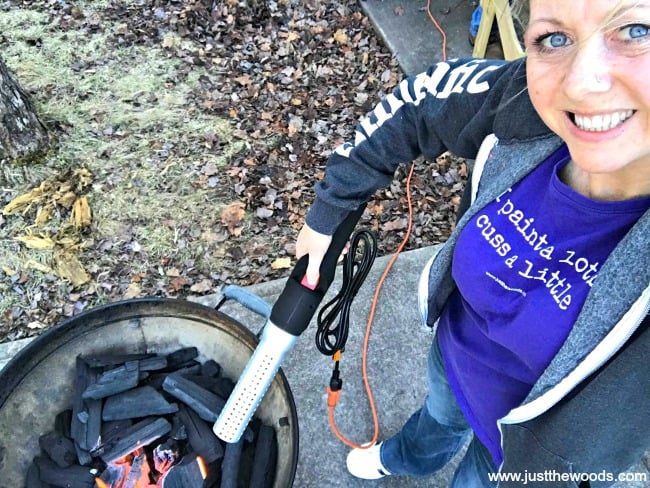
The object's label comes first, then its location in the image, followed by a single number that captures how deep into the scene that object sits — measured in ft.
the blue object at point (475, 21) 12.43
